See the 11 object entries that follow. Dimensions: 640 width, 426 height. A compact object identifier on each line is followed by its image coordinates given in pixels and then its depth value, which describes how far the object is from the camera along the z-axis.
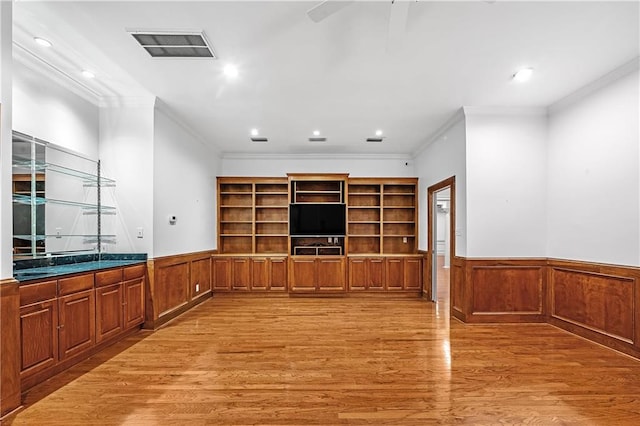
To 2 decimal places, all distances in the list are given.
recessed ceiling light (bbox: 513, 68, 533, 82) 3.63
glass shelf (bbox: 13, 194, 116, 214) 3.29
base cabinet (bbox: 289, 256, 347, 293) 6.89
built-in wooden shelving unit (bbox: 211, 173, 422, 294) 6.93
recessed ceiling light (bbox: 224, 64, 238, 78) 3.52
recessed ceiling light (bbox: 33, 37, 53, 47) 3.09
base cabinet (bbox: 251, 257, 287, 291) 7.04
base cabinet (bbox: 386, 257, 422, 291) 6.90
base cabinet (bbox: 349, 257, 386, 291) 6.92
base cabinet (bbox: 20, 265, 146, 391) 2.74
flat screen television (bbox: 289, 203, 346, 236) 7.08
